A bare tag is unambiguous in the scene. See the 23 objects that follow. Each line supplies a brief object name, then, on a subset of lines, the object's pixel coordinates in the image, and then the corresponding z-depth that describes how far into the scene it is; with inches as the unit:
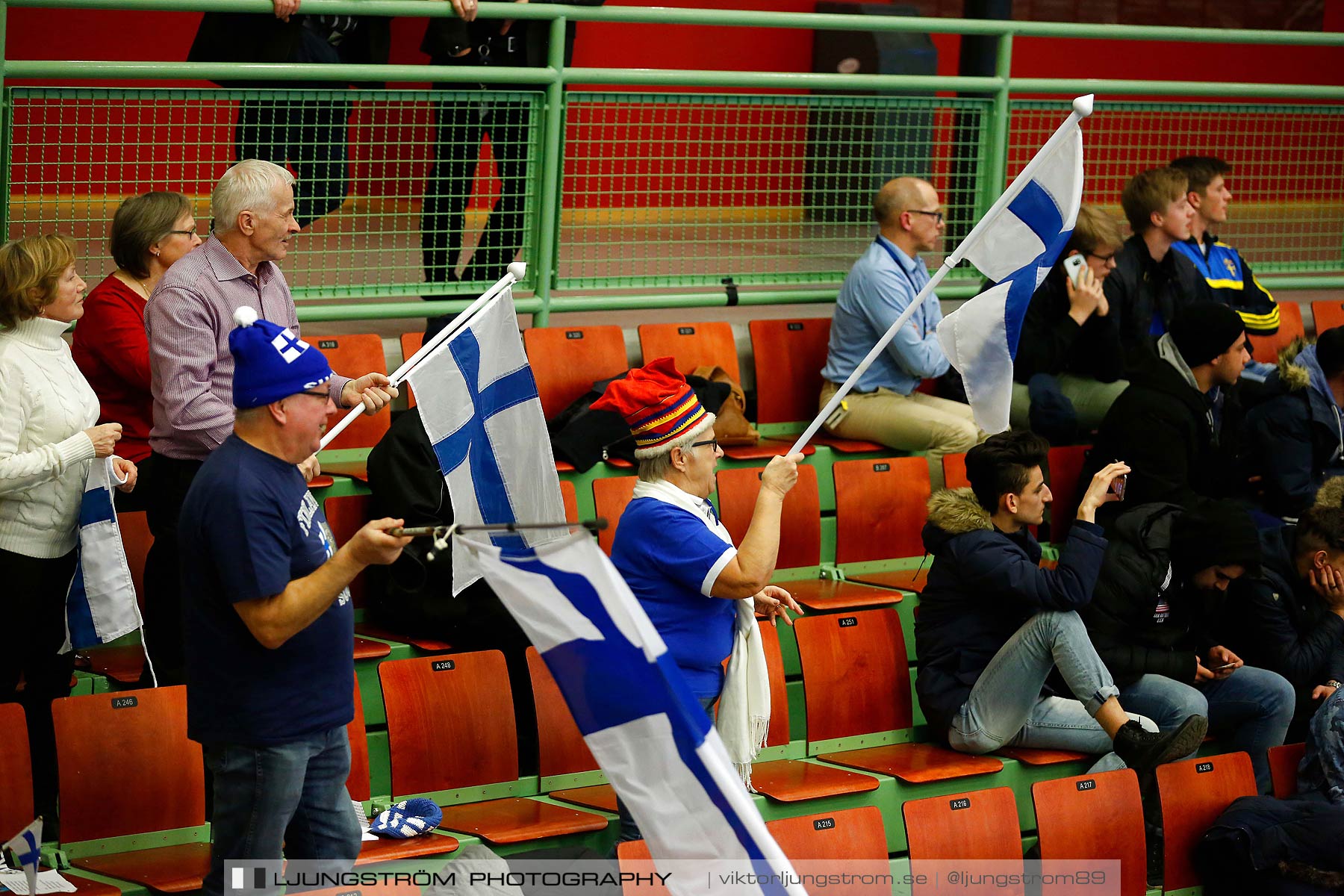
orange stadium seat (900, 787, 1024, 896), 359.6
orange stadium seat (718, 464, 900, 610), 451.5
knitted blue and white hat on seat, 333.4
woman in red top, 367.6
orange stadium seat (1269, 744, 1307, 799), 424.8
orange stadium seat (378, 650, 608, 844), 359.9
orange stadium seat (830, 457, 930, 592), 481.4
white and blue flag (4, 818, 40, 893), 229.8
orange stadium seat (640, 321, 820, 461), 504.1
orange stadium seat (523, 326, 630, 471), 483.5
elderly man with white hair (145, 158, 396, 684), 330.3
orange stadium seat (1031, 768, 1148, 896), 376.5
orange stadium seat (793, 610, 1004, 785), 406.0
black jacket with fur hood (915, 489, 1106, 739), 394.3
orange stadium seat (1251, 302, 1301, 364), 616.4
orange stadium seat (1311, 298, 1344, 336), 641.0
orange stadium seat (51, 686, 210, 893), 321.1
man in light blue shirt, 505.4
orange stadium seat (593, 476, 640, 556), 433.7
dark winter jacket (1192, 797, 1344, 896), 383.2
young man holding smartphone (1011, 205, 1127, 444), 525.0
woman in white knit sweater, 325.1
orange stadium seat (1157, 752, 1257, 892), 397.4
